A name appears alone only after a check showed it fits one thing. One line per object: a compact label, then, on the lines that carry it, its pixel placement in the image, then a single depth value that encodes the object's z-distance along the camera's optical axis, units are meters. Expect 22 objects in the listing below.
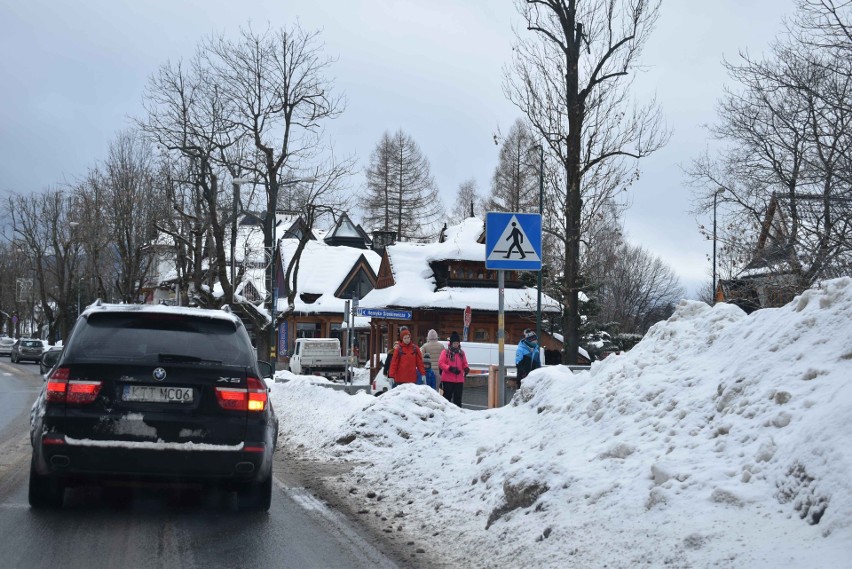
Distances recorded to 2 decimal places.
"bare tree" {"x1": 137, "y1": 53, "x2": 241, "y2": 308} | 37.84
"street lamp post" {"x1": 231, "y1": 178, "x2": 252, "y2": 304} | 34.75
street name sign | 26.11
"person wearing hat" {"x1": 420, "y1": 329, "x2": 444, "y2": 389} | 20.41
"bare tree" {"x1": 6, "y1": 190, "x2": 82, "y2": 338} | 69.62
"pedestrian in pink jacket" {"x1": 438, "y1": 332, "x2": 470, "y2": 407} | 17.23
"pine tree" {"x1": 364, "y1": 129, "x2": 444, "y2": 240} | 78.00
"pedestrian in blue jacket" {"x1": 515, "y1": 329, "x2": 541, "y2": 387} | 17.58
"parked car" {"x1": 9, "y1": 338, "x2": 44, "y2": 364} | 58.06
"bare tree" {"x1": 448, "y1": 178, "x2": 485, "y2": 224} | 80.44
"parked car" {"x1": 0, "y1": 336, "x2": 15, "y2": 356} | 72.94
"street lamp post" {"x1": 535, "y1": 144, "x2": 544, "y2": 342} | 23.42
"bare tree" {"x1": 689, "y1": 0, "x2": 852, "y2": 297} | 15.95
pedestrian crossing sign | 11.68
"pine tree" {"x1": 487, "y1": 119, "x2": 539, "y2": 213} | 61.09
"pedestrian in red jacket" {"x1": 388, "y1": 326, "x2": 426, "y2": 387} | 17.03
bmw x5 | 7.30
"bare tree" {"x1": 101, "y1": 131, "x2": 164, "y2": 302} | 50.06
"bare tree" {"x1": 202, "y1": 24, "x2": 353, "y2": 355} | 37.38
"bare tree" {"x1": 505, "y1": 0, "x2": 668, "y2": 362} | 21.39
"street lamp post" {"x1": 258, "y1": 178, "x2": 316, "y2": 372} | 34.28
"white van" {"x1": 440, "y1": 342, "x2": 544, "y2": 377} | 29.67
